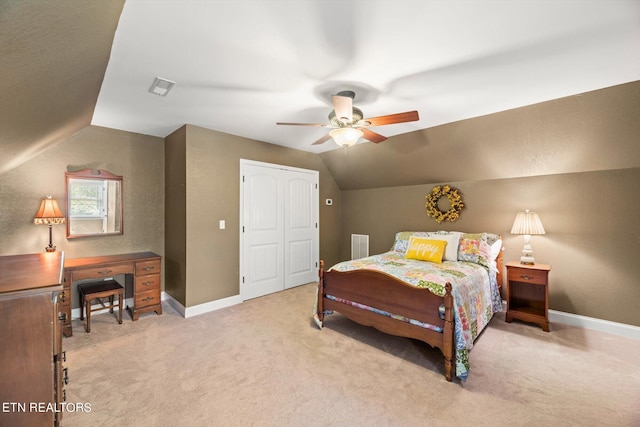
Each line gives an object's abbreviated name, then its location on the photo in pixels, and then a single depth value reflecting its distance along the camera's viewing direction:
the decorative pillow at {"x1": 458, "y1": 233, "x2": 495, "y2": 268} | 3.42
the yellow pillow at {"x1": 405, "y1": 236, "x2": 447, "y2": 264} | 3.48
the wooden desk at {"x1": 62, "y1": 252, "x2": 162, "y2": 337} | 2.98
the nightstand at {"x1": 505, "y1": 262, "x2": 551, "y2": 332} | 3.07
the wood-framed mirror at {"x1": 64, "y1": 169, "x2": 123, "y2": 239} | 3.38
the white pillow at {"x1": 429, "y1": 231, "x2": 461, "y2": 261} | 3.54
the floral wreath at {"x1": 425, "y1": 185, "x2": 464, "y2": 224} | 4.12
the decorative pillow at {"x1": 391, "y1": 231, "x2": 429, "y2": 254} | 4.11
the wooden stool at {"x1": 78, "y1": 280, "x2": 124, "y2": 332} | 3.04
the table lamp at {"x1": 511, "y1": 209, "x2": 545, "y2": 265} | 3.22
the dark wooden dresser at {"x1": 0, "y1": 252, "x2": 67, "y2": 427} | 1.15
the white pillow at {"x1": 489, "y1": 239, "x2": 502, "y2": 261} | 3.51
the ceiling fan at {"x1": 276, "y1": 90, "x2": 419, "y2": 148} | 2.23
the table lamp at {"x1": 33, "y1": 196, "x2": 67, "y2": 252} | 2.99
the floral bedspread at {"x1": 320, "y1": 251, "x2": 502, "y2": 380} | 2.24
